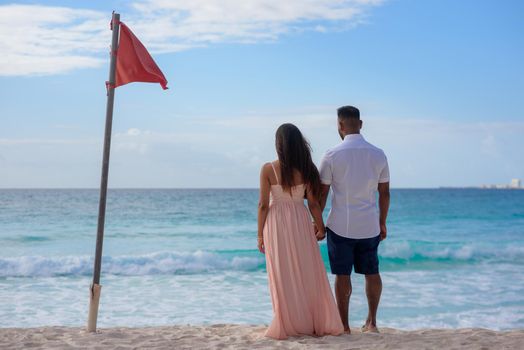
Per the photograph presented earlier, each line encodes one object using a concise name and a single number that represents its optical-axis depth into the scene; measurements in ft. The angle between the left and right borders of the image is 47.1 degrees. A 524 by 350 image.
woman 15.99
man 16.03
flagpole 17.16
